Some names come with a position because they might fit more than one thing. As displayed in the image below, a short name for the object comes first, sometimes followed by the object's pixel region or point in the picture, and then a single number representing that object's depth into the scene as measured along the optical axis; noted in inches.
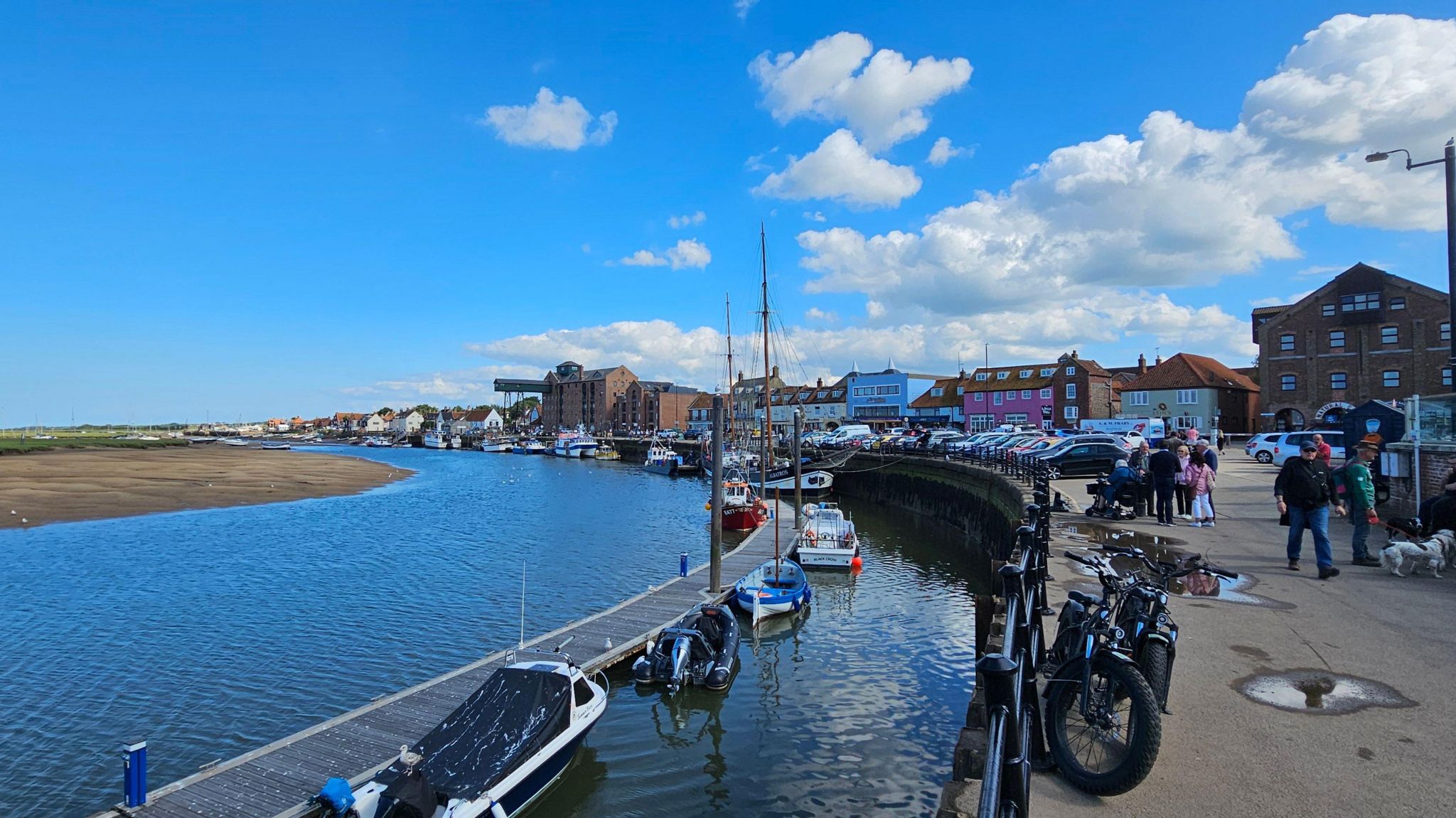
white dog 455.5
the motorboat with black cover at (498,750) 335.0
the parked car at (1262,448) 1438.2
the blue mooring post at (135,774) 358.9
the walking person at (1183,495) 760.3
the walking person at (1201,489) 691.4
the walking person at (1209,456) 702.5
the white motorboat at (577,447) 4633.4
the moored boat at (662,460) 3144.7
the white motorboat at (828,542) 1024.2
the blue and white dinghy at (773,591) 759.7
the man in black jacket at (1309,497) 450.3
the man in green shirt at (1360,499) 483.2
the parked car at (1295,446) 1259.8
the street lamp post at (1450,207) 536.1
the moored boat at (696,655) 578.9
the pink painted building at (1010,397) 2903.5
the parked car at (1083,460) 1227.1
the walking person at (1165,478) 712.4
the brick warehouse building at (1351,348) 1840.6
